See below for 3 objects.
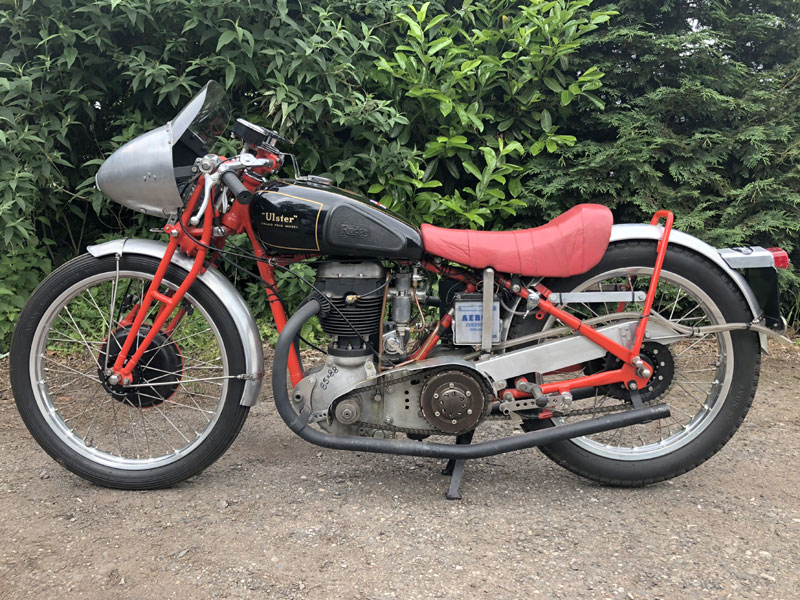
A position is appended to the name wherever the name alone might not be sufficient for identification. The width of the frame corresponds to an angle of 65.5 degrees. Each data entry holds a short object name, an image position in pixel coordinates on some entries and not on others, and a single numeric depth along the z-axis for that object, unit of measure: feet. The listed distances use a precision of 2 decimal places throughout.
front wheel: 8.49
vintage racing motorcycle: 8.10
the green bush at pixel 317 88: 12.48
